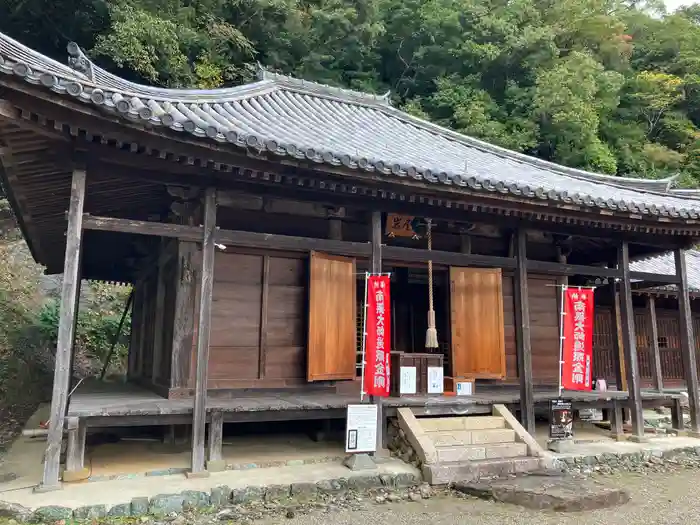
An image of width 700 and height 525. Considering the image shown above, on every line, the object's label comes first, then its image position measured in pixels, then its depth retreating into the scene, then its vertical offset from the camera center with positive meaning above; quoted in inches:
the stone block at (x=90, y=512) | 198.5 -63.0
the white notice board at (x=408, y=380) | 328.5 -20.3
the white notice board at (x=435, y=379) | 343.3 -20.2
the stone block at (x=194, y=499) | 218.7 -63.6
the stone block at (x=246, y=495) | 227.8 -64.2
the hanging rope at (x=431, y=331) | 319.6 +9.9
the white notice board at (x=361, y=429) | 270.7 -41.8
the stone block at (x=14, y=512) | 193.9 -61.6
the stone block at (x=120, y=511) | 204.5 -63.9
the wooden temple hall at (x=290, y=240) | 235.0 +76.5
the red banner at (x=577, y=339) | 334.0 +6.5
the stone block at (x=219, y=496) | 223.8 -63.5
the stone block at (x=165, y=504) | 210.8 -63.6
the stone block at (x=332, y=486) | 246.3 -64.8
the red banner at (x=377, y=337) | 279.7 +5.7
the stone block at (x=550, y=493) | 234.2 -66.4
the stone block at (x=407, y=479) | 261.3 -65.0
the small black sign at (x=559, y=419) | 324.5 -43.0
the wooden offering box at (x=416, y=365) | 331.3 -11.0
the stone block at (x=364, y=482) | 254.0 -65.1
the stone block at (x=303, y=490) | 240.1 -65.1
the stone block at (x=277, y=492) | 235.4 -64.9
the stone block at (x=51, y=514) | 194.2 -62.3
